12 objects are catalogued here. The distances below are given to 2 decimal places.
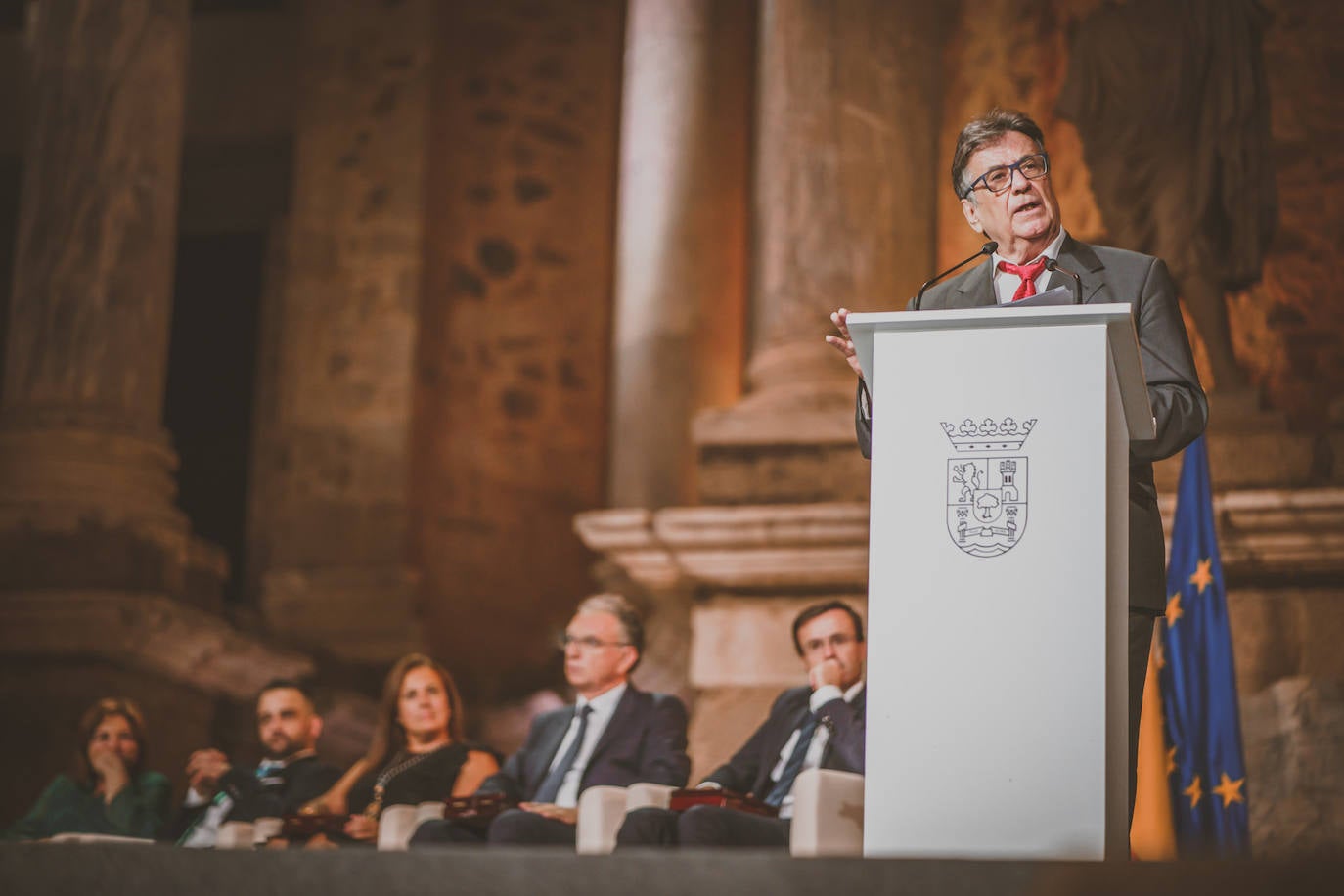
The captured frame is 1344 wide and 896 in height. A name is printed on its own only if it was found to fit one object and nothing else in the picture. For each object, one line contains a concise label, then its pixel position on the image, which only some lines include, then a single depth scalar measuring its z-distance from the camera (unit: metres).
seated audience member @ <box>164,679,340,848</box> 11.97
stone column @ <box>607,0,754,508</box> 17.19
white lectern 5.14
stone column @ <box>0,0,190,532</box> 16.08
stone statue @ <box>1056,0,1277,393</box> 13.59
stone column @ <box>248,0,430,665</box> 20.06
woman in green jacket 12.19
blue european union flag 10.46
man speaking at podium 5.91
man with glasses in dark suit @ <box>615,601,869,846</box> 8.94
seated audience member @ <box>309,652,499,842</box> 11.25
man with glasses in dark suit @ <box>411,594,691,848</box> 10.34
